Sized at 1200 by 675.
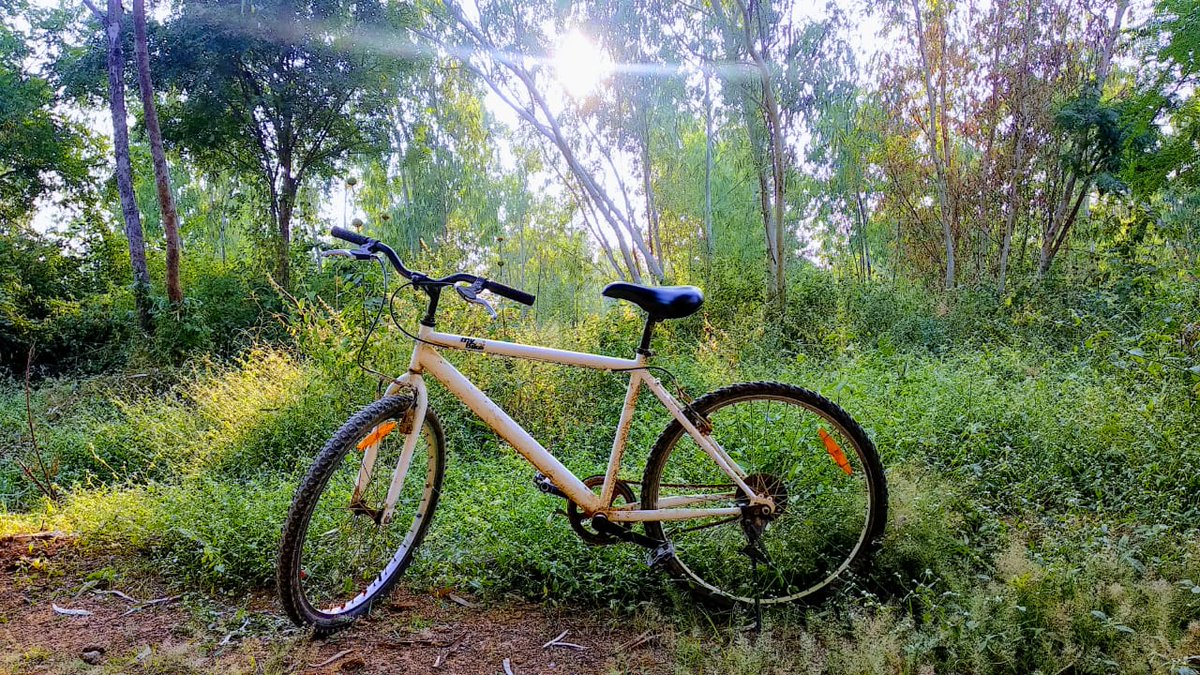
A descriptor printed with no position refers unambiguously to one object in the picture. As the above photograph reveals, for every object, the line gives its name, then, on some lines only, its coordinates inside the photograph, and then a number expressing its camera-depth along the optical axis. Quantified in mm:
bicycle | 2168
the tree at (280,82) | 10680
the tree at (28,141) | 10781
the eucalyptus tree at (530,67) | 9562
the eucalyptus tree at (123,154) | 8820
